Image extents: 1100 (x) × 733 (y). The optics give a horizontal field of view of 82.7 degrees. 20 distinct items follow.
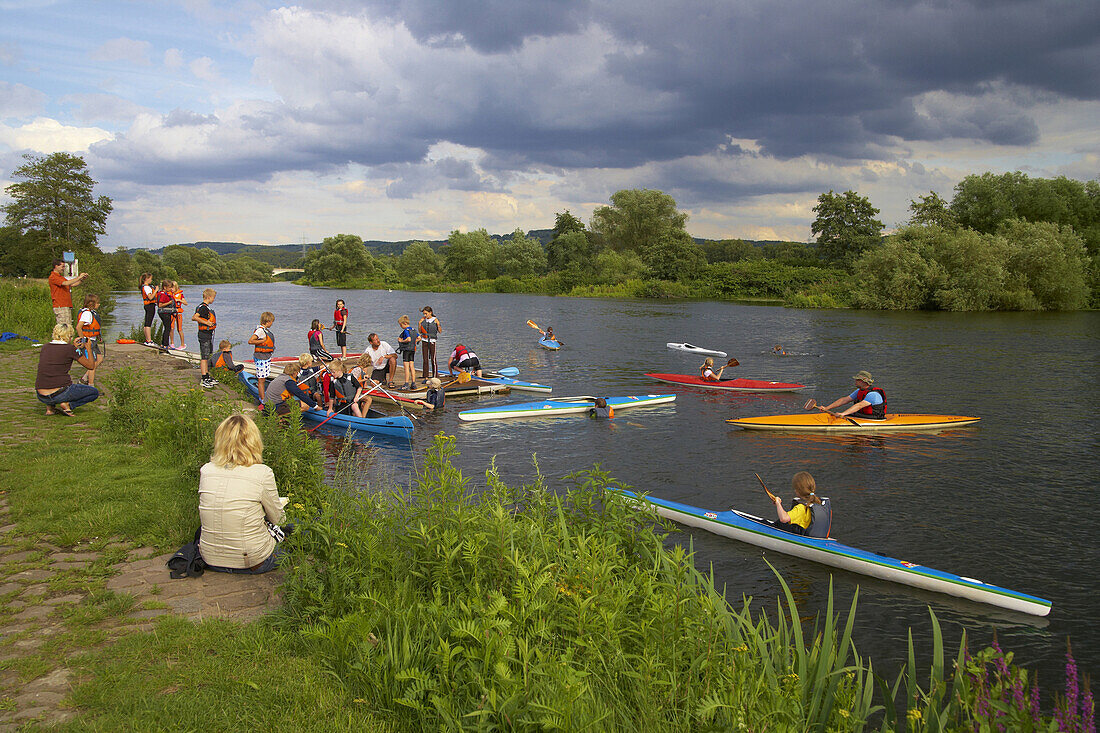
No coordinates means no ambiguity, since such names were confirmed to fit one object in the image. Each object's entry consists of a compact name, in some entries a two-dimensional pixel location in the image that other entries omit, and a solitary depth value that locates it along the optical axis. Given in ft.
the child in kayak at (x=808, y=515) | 26.50
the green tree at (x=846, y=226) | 229.45
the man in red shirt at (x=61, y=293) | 44.98
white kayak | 89.07
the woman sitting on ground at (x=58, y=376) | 31.63
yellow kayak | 47.91
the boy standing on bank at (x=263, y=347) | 44.78
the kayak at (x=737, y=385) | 63.52
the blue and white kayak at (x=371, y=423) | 43.73
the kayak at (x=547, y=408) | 50.31
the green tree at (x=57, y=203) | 146.72
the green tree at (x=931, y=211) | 190.66
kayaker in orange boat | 47.26
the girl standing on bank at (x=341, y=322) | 66.90
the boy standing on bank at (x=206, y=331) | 48.06
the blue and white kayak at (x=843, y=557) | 23.12
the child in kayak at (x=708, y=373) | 65.87
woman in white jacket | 16.78
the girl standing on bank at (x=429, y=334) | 59.52
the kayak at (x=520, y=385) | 61.00
